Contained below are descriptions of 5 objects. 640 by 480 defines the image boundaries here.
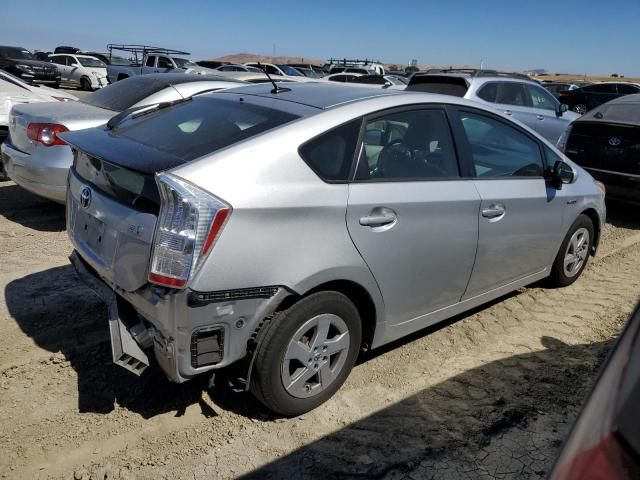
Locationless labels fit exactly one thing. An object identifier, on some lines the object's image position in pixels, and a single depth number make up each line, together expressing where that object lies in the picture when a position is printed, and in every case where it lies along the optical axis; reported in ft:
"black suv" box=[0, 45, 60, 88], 59.93
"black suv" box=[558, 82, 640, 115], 62.49
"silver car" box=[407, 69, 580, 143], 29.07
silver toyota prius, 7.63
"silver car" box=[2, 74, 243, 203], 17.04
